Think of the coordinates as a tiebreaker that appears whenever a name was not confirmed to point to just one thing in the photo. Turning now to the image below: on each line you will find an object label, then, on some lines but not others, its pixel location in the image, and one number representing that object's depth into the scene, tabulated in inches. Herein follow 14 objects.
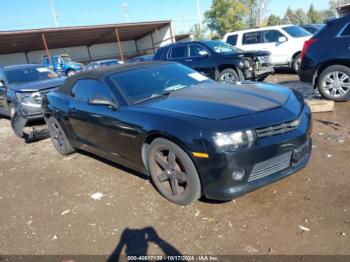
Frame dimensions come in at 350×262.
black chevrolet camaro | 116.8
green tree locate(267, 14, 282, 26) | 2805.9
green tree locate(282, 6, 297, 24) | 3255.7
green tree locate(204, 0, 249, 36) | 2337.6
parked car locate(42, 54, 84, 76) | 1041.3
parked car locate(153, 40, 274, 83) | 357.4
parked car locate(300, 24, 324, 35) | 525.7
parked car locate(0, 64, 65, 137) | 280.2
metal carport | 1161.4
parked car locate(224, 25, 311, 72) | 443.8
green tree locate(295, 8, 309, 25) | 3320.1
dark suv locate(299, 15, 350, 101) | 248.5
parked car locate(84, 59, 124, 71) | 803.0
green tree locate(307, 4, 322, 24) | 3066.4
